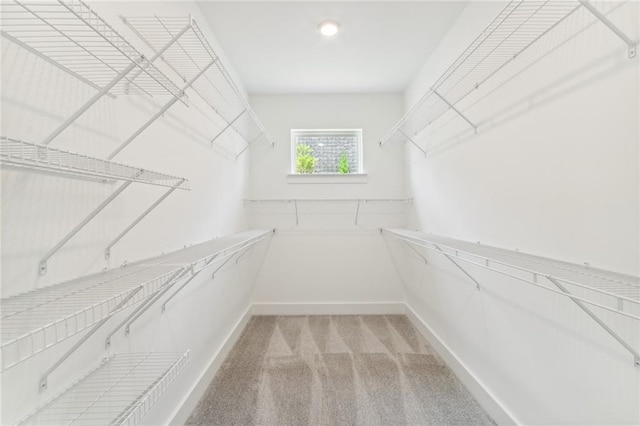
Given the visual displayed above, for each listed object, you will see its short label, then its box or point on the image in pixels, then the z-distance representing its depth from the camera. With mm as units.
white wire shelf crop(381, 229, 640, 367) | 821
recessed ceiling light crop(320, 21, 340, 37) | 1917
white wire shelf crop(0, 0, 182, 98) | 748
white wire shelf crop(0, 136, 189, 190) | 536
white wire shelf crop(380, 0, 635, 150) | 1095
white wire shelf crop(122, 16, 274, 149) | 1266
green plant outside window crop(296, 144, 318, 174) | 3154
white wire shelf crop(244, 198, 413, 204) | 3086
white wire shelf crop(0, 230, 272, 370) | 655
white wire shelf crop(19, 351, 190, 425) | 824
